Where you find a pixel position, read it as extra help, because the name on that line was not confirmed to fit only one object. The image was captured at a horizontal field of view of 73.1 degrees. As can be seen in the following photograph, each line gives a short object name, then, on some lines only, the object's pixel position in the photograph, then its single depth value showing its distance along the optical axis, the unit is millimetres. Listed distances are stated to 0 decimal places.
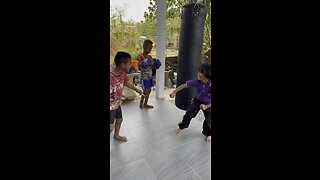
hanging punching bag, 3387
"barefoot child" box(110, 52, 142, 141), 2219
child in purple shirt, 2419
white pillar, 3739
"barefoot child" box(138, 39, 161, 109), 3342
